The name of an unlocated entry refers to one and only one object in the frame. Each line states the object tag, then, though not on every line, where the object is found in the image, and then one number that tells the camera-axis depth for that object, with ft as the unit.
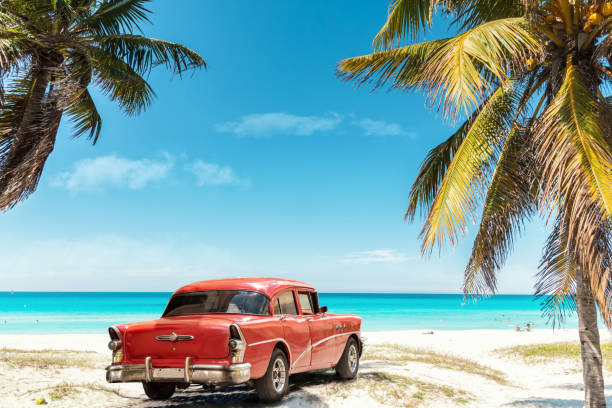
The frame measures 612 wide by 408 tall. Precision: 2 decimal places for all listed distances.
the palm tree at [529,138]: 21.13
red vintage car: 22.24
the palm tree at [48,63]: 30.66
